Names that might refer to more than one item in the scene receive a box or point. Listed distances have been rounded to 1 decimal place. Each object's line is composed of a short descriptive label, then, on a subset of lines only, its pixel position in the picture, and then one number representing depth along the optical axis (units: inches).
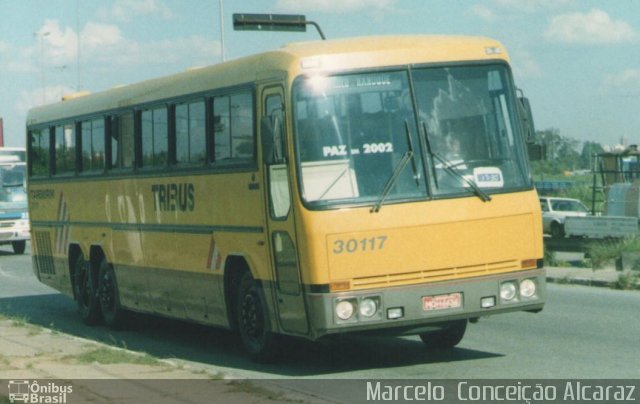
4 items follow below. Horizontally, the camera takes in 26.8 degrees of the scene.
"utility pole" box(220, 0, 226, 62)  2071.6
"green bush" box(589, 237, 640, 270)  980.7
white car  2058.3
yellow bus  463.8
